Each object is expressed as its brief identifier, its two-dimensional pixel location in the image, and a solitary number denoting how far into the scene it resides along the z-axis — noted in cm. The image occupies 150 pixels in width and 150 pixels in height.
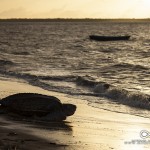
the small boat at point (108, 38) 7869
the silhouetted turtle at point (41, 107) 1135
